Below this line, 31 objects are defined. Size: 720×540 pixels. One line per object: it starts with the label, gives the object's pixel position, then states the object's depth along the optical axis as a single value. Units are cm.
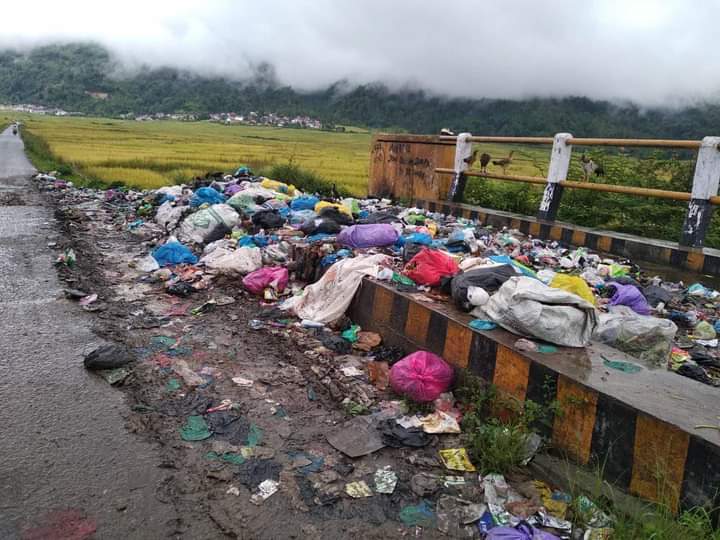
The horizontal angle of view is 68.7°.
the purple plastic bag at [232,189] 840
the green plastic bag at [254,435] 241
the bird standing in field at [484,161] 728
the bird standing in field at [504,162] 735
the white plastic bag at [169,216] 744
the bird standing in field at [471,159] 764
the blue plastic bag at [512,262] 372
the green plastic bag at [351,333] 365
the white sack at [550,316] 263
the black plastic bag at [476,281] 315
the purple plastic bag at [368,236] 486
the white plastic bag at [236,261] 504
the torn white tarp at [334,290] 392
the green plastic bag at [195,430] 244
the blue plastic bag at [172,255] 563
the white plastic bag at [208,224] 645
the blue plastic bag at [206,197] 794
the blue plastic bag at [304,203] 712
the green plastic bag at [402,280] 372
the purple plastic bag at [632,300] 383
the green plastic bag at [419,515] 196
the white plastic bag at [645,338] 283
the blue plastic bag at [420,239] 461
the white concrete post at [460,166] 760
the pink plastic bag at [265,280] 463
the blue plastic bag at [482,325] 283
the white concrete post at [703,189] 438
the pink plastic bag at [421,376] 276
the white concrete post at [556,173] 586
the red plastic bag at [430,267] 365
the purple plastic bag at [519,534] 186
